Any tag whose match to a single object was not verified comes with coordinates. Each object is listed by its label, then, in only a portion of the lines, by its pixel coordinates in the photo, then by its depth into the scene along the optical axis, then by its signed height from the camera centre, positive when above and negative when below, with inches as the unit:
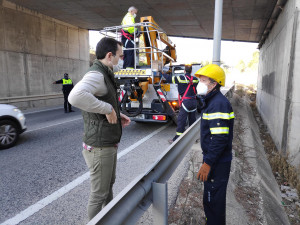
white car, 237.3 -49.1
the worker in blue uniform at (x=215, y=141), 92.9 -26.0
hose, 287.9 -25.0
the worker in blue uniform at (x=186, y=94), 248.7 -17.2
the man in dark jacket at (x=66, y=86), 473.0 -15.9
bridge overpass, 303.8 +100.1
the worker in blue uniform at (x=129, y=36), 287.4 +53.6
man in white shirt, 87.2 -19.6
